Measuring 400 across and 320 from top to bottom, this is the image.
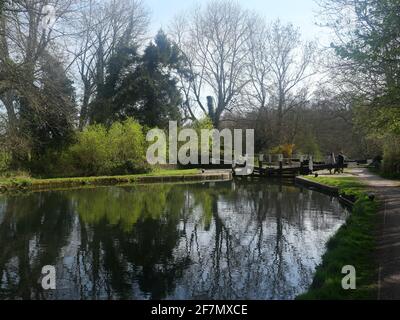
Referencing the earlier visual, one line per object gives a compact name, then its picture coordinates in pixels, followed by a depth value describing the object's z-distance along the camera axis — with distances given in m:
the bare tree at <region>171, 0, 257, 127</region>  43.69
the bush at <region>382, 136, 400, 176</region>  23.28
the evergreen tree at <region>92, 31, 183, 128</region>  37.59
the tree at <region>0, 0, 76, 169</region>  14.74
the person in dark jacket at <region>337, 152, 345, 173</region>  28.22
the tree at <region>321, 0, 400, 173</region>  9.84
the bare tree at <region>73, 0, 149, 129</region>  39.44
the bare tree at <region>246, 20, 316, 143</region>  43.56
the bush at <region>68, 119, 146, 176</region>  27.81
